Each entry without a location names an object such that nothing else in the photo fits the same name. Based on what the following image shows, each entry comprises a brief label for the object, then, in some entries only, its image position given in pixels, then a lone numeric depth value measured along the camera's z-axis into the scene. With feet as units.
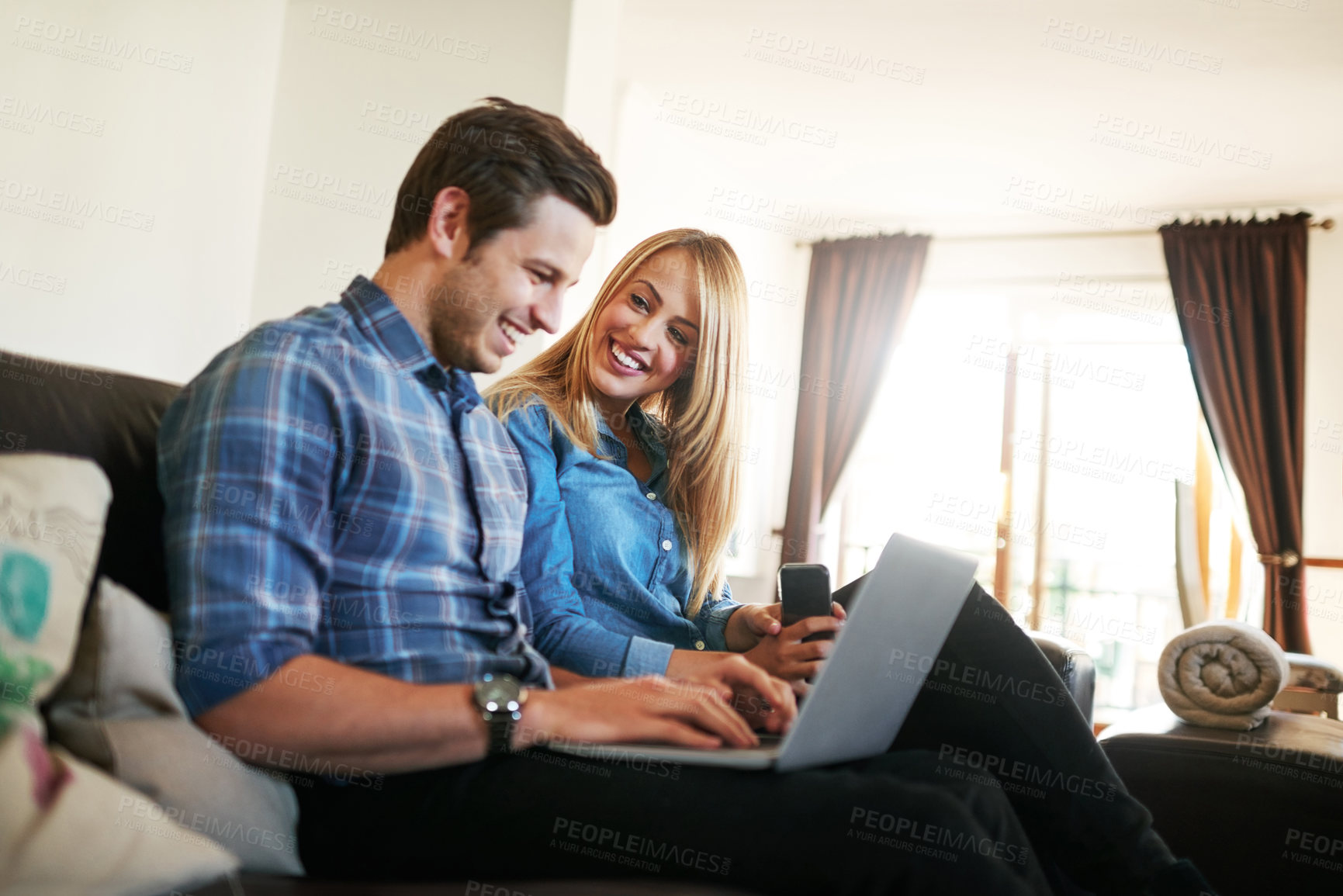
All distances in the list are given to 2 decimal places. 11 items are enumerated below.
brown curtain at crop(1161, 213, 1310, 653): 15.76
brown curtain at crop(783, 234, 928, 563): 18.67
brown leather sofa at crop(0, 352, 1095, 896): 3.32
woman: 3.90
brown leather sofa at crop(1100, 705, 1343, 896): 5.16
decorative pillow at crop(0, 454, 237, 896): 2.28
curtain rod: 16.14
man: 2.97
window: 17.30
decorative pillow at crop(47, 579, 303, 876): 2.78
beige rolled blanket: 6.27
